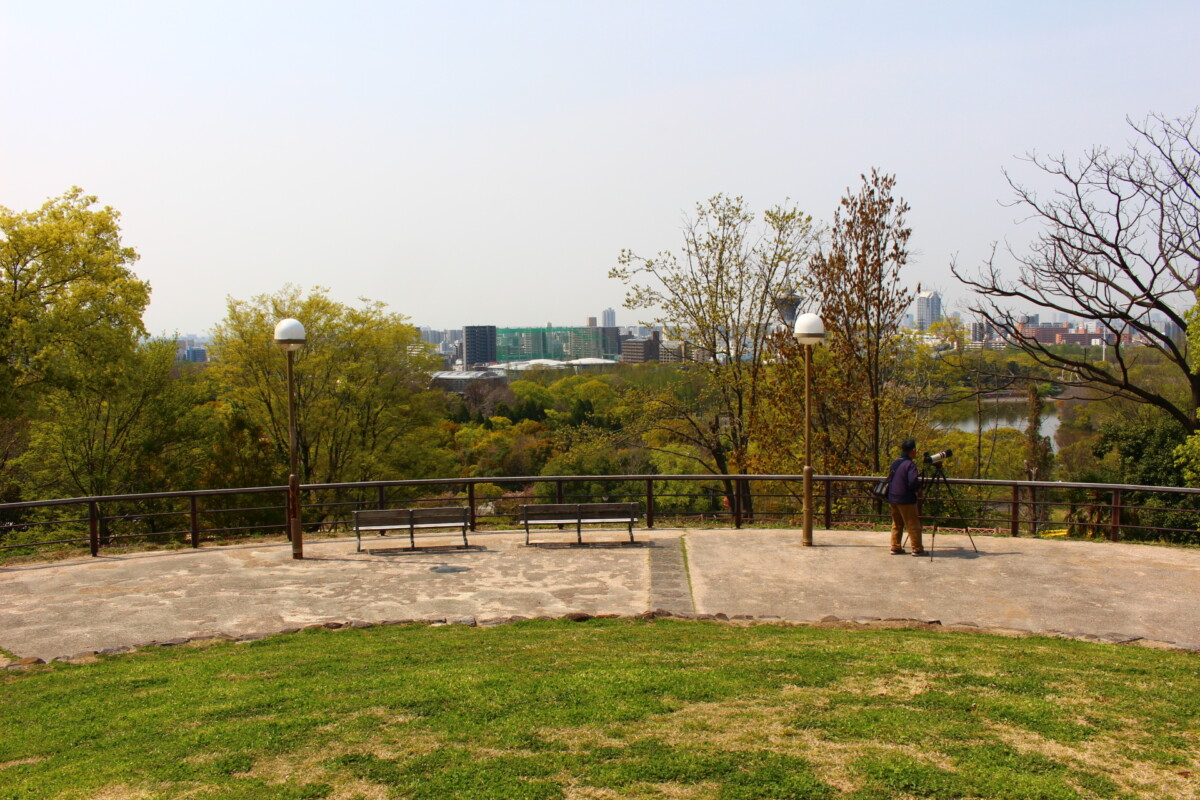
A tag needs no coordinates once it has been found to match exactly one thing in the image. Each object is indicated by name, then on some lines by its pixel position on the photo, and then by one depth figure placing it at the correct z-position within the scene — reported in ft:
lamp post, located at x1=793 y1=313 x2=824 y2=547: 41.39
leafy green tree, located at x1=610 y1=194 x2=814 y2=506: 83.25
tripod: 39.62
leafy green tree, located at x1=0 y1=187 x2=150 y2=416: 82.43
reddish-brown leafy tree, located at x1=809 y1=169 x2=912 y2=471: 66.49
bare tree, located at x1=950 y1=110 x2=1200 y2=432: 73.87
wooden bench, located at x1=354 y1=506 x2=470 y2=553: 43.32
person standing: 39.34
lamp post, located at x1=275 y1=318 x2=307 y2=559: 41.32
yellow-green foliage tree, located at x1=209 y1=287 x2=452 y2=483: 125.18
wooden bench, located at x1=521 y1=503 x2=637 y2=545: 44.68
